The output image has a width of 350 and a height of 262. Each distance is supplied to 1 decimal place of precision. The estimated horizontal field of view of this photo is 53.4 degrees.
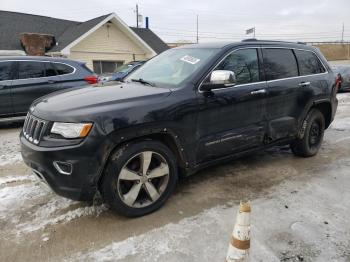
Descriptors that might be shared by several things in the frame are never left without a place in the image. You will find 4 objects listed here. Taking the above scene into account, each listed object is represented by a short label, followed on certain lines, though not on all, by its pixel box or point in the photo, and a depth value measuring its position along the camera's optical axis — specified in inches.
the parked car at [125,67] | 550.9
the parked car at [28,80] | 303.7
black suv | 123.3
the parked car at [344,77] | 661.3
